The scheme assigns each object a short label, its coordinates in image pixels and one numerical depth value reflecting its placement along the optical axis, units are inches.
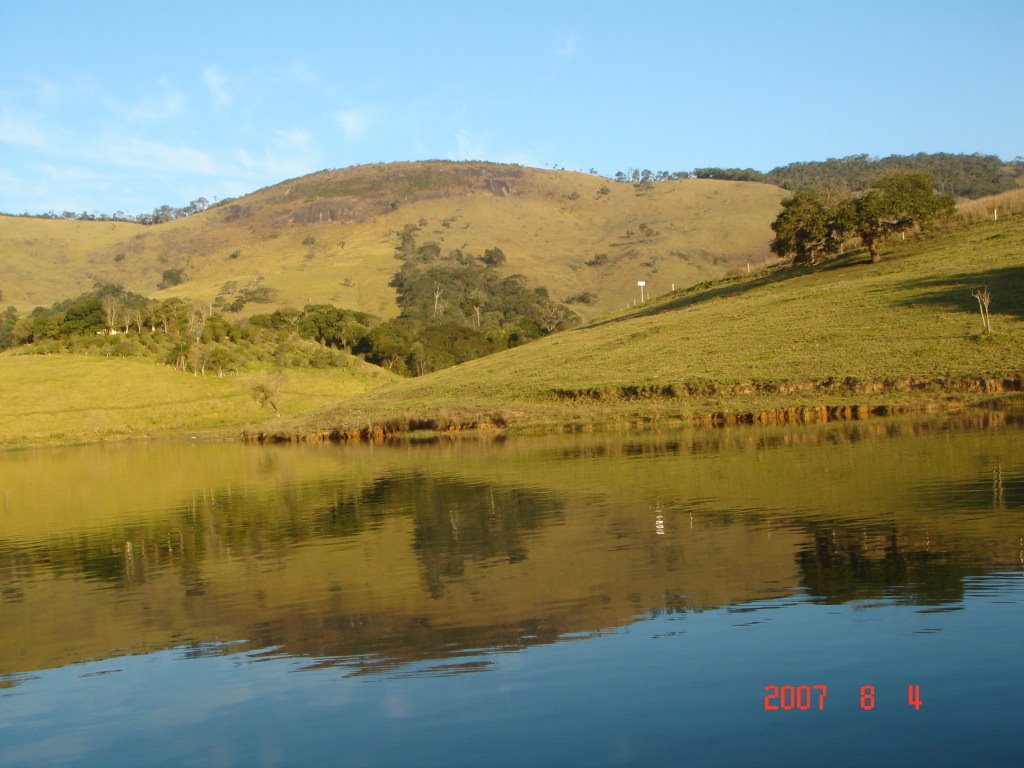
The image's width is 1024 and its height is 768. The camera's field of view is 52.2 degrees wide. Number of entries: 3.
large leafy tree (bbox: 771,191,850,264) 2999.5
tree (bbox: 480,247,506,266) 7426.2
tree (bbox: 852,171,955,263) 2918.3
